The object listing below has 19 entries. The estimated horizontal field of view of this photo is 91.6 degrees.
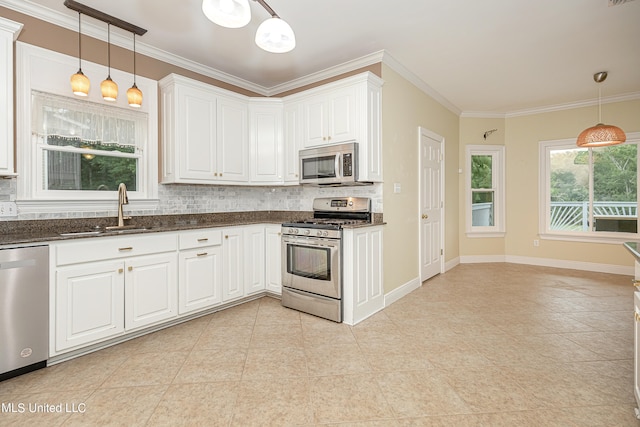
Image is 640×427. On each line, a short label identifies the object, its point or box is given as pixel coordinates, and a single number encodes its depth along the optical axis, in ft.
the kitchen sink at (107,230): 7.67
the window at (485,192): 18.98
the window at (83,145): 8.71
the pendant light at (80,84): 8.07
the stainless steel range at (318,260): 9.86
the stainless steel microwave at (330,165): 10.61
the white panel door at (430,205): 14.21
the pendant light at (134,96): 9.39
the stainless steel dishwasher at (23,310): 6.61
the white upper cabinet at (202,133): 10.61
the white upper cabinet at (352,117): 10.50
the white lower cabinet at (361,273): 9.73
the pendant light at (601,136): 11.69
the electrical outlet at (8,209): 7.91
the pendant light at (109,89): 8.65
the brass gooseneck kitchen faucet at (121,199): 9.55
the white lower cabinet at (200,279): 9.71
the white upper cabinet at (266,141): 12.88
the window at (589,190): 15.94
